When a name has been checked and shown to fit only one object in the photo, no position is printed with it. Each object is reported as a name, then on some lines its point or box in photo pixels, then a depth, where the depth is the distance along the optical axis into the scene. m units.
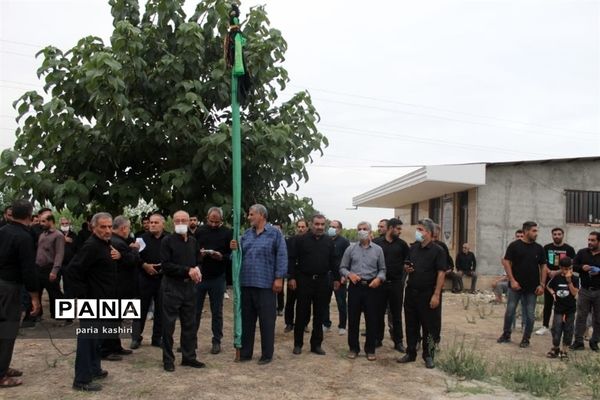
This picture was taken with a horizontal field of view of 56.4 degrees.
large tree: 8.26
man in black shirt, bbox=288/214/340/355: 7.32
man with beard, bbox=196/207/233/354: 7.19
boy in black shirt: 7.71
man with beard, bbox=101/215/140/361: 6.55
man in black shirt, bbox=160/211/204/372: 6.18
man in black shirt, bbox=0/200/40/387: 5.44
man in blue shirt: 6.79
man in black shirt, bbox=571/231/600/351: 7.97
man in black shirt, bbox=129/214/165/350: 7.16
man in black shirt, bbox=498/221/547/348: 8.29
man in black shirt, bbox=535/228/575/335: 9.07
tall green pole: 6.78
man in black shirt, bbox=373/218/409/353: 7.87
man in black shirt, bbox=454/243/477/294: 16.03
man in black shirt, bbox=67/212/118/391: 5.36
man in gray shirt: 7.21
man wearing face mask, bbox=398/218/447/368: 6.85
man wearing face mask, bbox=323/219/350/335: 9.16
